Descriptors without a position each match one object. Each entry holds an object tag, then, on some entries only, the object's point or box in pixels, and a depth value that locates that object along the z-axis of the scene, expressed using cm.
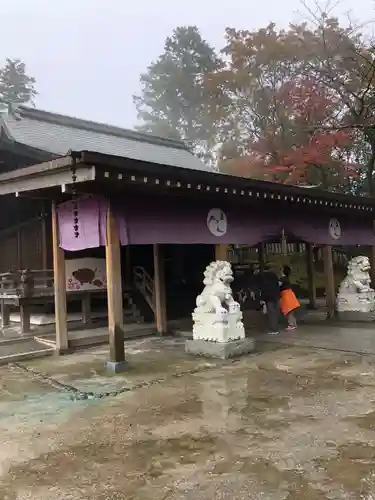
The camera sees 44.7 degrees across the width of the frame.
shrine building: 694
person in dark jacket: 977
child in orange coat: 1012
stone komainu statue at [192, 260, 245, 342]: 762
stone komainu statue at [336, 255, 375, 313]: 1127
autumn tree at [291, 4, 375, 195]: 1662
